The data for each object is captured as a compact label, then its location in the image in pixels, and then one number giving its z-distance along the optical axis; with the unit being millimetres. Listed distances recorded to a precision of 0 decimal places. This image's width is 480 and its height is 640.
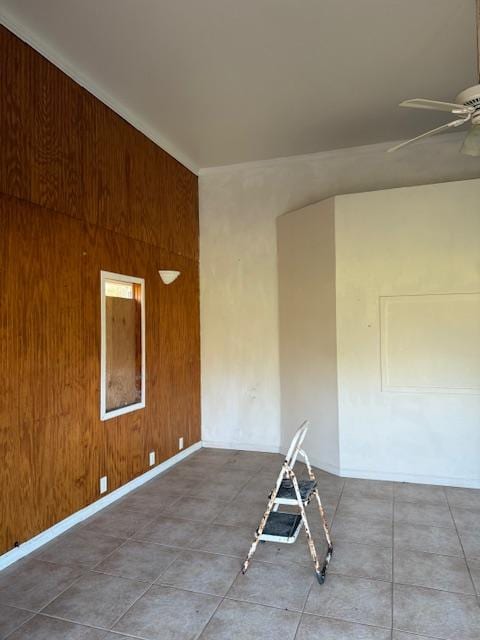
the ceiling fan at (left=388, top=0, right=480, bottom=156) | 2297
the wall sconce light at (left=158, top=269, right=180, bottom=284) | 4621
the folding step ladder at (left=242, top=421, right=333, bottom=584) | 2541
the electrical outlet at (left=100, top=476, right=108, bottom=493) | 3695
